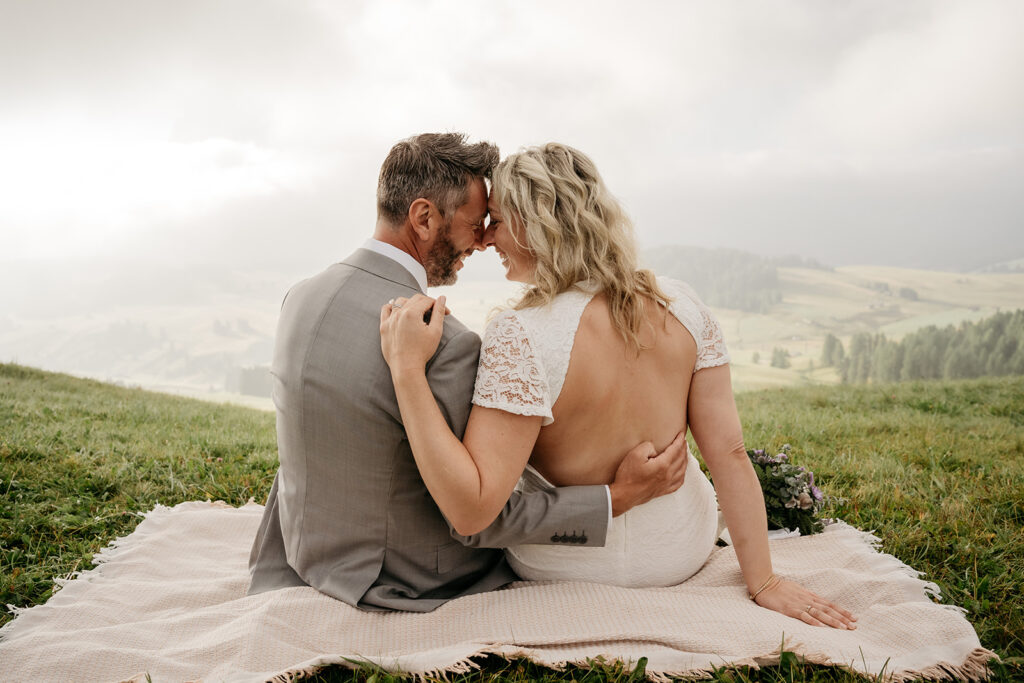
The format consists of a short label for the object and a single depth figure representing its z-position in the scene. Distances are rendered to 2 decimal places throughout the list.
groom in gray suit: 2.51
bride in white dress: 2.34
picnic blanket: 2.45
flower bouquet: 3.69
